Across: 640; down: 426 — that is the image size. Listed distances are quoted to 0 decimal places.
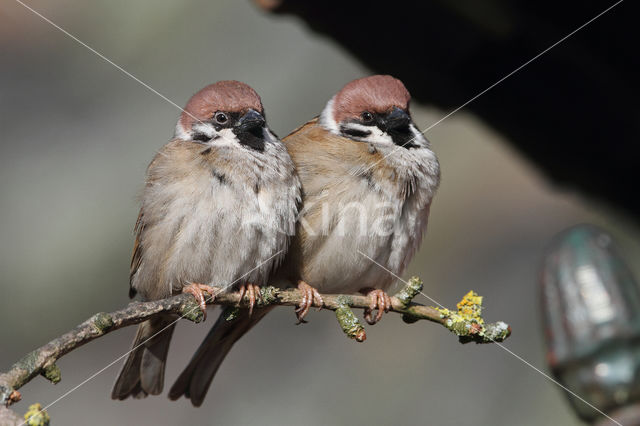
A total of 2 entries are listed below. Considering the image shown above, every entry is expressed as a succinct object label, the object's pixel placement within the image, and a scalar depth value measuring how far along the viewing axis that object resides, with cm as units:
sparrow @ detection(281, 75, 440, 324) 519
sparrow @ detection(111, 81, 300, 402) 482
